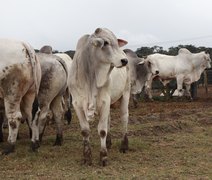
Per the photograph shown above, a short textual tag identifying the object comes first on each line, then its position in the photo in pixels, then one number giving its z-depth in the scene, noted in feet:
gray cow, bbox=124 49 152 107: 46.60
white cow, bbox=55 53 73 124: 32.91
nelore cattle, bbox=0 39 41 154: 21.21
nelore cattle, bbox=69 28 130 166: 19.19
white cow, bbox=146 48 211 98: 55.26
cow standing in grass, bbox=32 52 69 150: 23.98
